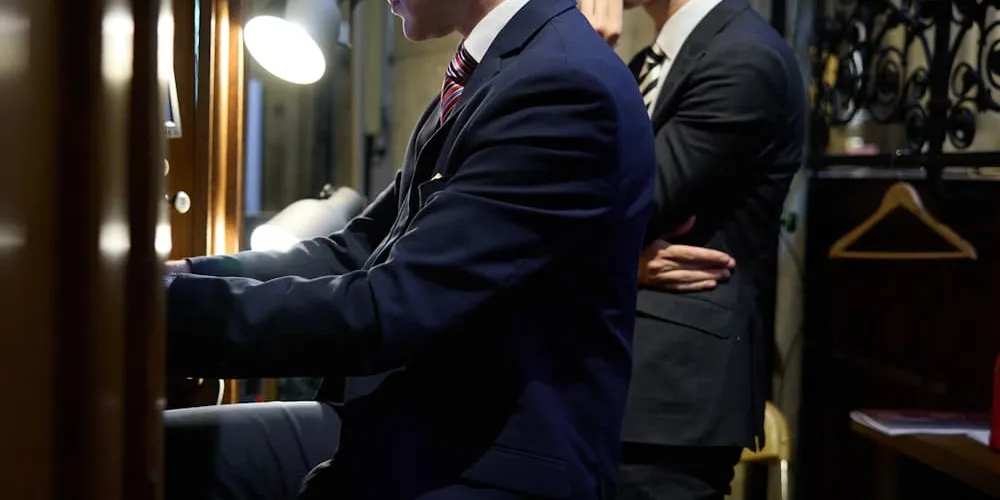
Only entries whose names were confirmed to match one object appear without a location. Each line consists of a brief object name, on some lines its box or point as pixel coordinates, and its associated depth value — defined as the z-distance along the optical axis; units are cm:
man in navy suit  86
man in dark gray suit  152
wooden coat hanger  226
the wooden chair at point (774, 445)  222
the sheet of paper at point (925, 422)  201
